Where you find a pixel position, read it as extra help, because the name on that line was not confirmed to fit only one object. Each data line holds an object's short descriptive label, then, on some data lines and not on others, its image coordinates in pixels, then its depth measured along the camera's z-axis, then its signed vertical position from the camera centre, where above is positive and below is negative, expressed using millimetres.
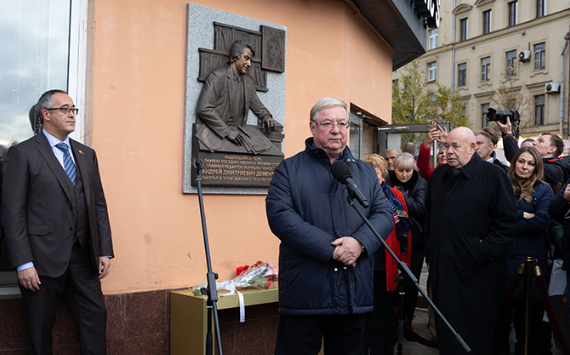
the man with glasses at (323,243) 2797 -322
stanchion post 4094 -863
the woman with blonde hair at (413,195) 5148 -90
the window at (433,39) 35844 +10468
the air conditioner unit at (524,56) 29062 +7605
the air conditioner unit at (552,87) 26578 +5329
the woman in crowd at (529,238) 4441 -438
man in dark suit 3543 -350
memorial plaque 4812 +136
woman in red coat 4457 -997
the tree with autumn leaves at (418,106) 21716 +3541
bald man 3840 -491
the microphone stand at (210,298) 2801 -637
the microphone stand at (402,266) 2412 -404
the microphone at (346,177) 2569 +41
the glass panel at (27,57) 4227 +1045
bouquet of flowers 4785 -886
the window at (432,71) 35738 +8187
